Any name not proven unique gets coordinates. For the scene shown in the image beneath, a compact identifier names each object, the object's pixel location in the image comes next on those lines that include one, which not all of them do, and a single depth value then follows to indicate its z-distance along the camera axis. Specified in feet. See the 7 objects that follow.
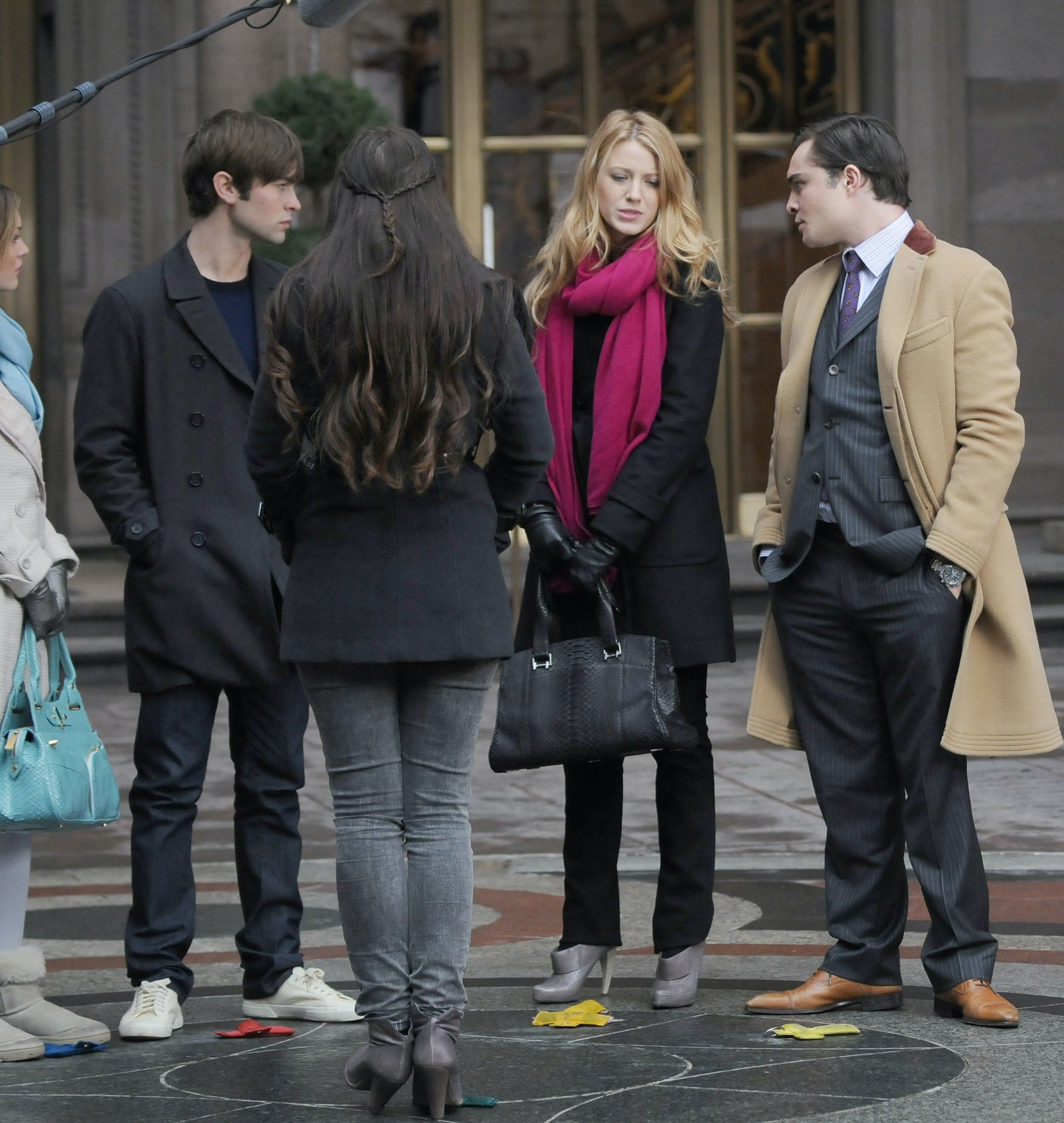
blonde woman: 31.30
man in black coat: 31.24
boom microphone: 28.32
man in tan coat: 29.89
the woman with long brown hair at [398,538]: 25.16
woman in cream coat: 29.99
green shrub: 77.56
